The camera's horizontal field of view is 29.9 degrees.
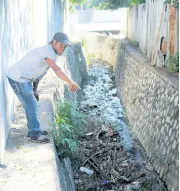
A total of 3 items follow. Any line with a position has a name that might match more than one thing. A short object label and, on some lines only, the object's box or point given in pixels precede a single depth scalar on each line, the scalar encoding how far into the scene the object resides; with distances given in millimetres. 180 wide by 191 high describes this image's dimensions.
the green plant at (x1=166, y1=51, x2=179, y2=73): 7109
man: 4652
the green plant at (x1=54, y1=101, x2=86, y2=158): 5395
